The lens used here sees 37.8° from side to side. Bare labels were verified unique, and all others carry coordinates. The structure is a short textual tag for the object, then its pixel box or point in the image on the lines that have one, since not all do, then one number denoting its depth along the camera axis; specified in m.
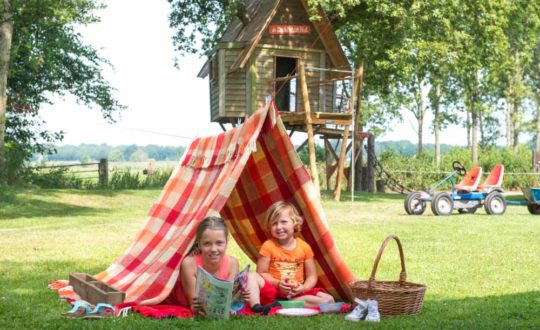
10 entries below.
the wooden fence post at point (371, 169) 32.06
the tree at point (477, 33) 27.77
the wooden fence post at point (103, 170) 28.80
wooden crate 6.82
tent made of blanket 6.97
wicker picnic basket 6.55
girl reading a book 6.53
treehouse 25.67
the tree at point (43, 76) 25.92
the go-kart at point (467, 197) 19.17
